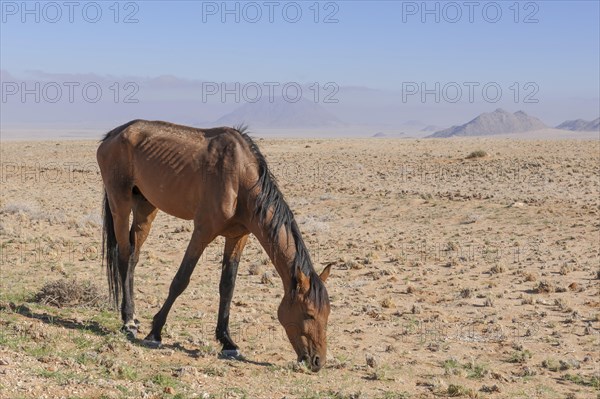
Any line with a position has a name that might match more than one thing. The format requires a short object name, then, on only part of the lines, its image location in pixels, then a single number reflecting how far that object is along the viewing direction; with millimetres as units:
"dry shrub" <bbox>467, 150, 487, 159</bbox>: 37312
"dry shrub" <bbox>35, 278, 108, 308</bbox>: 9969
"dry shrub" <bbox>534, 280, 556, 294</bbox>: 12258
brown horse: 7414
